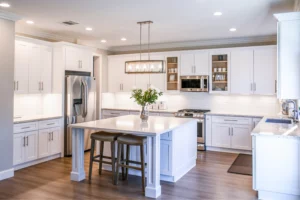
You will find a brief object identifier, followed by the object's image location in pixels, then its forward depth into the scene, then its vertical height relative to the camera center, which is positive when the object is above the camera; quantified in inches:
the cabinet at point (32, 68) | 207.9 +25.1
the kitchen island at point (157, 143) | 150.8 -27.6
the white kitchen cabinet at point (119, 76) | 312.2 +26.5
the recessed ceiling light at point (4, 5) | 161.5 +56.1
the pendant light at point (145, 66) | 190.9 +23.4
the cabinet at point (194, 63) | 271.4 +36.5
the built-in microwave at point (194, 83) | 270.8 +16.3
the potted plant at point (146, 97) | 184.4 +1.6
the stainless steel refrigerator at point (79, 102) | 239.9 -2.8
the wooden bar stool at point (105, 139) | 170.9 -24.9
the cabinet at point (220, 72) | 263.6 +27.1
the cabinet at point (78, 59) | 244.7 +37.6
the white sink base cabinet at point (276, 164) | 137.0 -32.9
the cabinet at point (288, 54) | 147.5 +24.9
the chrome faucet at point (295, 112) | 188.4 -8.7
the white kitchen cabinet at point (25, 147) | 195.9 -35.6
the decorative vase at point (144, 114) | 190.9 -10.3
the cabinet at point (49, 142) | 217.8 -35.3
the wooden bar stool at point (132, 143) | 160.1 -25.9
